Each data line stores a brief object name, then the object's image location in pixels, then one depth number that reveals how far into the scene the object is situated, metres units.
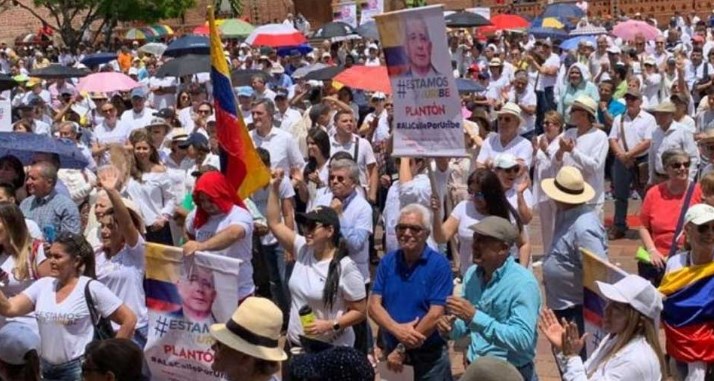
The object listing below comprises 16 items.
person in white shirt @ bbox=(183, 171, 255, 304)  7.78
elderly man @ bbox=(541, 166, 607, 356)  7.53
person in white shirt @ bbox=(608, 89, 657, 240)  13.13
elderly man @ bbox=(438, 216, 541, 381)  6.14
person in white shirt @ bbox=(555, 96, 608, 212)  10.65
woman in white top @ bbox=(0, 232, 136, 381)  6.54
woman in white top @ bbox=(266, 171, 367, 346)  7.04
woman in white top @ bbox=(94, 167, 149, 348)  7.19
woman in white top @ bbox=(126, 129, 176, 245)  10.05
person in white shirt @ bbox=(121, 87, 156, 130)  15.04
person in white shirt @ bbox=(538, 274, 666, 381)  5.36
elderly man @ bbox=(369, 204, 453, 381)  6.70
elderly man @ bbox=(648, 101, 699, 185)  11.80
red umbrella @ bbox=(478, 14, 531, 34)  33.91
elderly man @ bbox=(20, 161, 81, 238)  8.63
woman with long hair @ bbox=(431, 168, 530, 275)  7.77
